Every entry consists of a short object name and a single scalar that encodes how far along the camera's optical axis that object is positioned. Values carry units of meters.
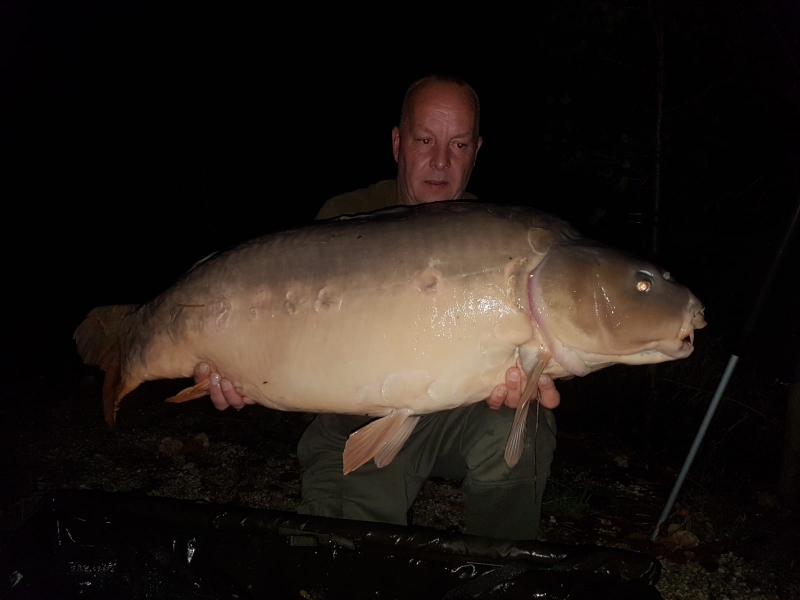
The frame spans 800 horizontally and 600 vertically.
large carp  1.37
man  1.71
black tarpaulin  1.35
